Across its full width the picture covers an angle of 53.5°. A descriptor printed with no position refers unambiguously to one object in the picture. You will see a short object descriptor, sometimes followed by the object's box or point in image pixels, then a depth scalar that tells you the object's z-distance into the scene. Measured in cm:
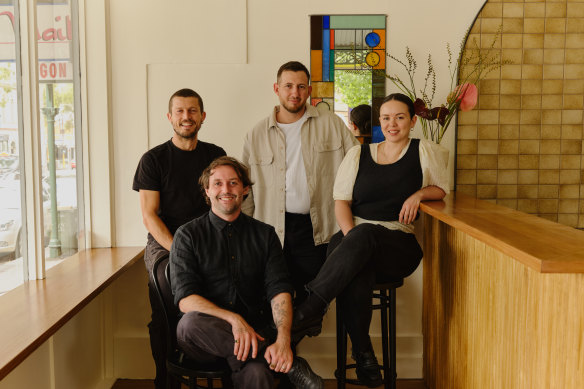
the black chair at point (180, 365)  229
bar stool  279
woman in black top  254
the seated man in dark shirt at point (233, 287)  223
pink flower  326
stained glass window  354
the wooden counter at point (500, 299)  175
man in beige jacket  321
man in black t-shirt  302
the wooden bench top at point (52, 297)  201
